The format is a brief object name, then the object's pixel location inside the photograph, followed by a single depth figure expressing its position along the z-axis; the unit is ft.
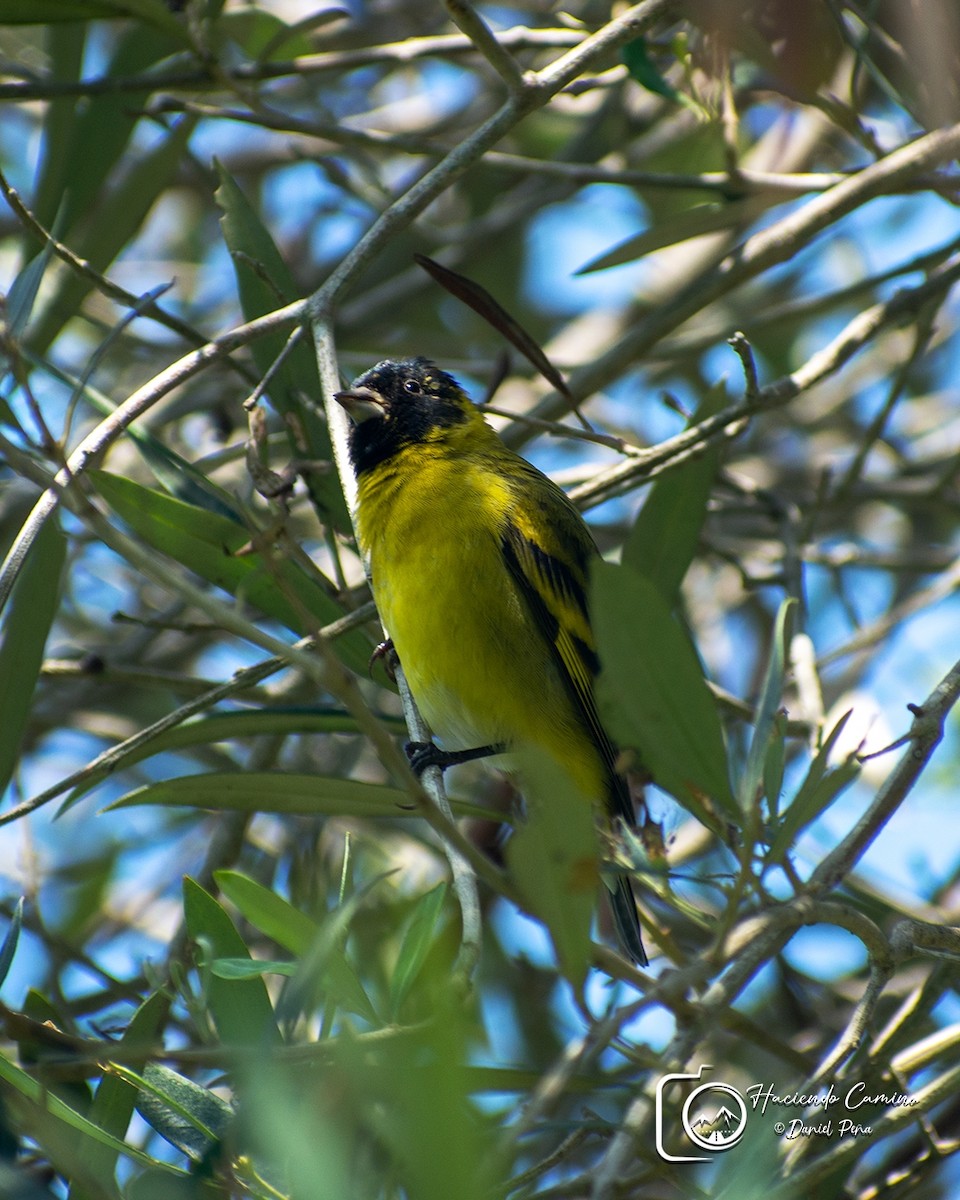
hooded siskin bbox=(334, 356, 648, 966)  22.68
